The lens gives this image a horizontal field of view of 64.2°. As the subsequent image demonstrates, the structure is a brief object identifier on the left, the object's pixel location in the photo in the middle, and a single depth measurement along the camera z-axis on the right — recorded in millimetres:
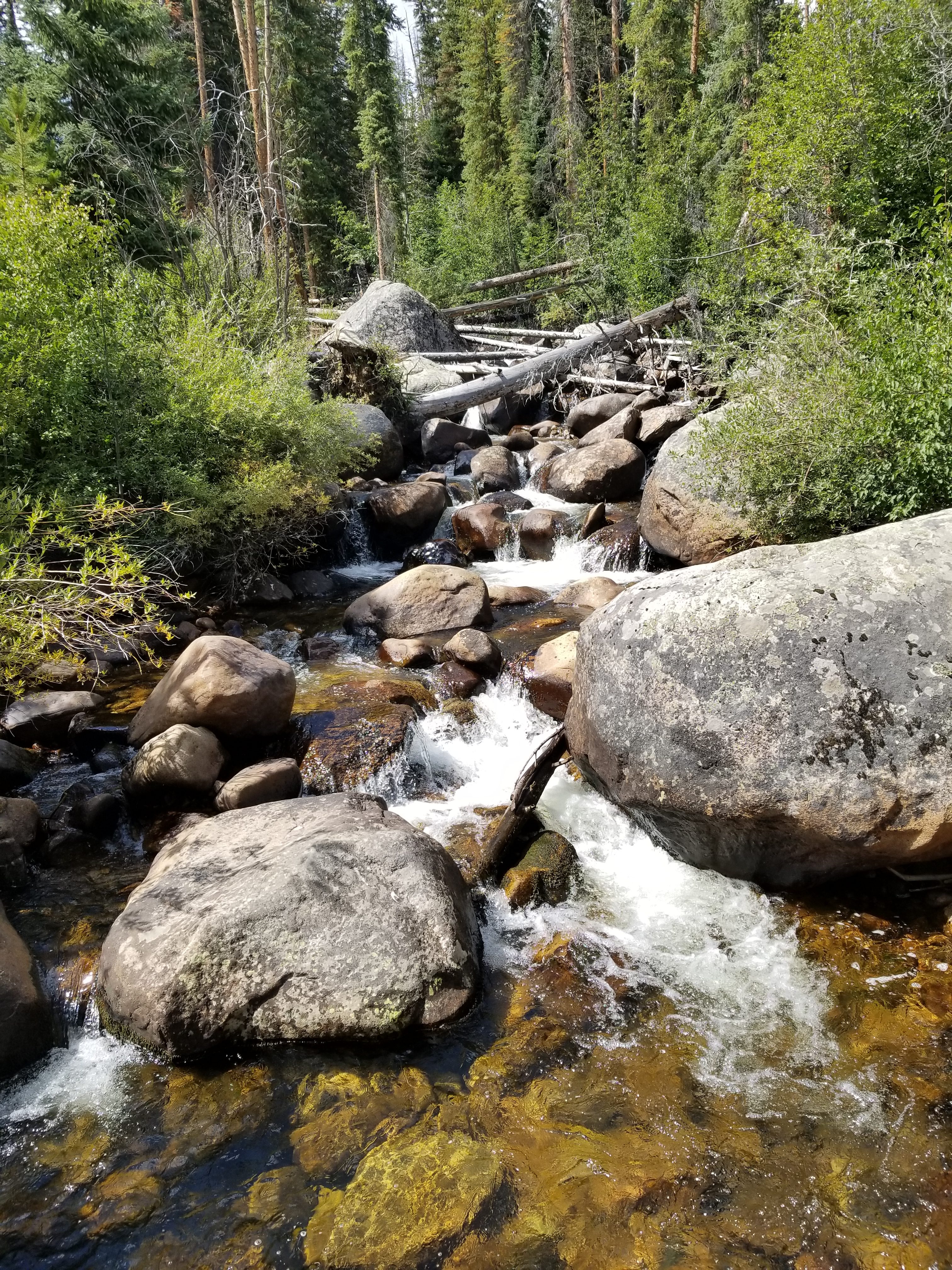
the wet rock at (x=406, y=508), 11703
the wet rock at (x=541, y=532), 11227
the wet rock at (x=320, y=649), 8634
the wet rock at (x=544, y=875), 5094
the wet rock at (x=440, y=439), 15500
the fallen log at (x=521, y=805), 5379
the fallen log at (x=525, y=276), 21766
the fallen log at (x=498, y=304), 21234
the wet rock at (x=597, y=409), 14883
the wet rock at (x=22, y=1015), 3910
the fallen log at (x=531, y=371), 15852
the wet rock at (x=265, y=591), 10102
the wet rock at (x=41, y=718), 6781
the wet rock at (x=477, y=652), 7730
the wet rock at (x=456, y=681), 7512
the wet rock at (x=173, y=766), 6000
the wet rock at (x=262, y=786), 5840
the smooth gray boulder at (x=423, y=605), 8891
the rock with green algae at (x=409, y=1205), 3066
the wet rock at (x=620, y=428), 13195
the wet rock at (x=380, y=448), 13266
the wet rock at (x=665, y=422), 12867
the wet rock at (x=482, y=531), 11422
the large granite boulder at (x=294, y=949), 3977
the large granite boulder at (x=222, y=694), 6344
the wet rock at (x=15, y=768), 6266
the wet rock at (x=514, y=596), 9664
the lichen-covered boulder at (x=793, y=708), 4348
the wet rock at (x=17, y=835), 5297
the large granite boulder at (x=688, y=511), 9070
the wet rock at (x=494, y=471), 13656
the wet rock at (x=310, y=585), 10680
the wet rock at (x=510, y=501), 12547
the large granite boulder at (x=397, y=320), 18438
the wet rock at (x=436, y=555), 11219
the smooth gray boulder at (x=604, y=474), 12328
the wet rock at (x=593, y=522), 11250
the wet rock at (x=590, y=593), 9391
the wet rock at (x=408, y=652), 8203
